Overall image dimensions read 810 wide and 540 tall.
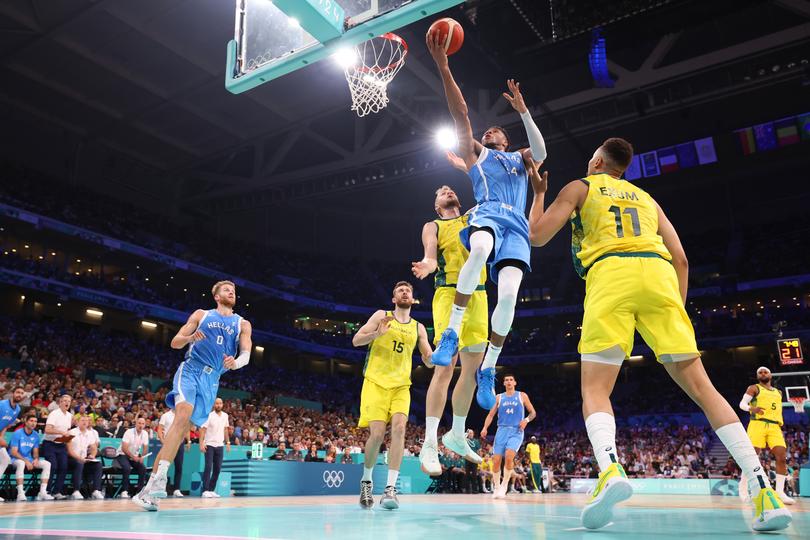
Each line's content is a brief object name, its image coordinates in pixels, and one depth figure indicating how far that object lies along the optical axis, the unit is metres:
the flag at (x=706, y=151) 27.25
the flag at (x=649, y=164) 28.45
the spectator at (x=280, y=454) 16.89
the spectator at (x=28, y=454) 10.73
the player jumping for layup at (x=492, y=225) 4.99
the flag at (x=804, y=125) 26.17
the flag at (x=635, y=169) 28.75
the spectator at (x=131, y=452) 12.26
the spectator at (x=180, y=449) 12.44
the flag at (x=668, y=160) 28.05
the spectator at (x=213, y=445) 12.17
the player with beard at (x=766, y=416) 10.40
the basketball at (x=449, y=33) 5.00
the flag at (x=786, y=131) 26.31
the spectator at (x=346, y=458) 19.02
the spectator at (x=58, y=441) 11.10
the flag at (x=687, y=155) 27.86
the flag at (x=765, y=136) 27.03
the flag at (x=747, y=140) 27.47
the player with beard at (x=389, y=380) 6.85
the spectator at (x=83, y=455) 11.43
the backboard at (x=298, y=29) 7.45
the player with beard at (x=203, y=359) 6.66
